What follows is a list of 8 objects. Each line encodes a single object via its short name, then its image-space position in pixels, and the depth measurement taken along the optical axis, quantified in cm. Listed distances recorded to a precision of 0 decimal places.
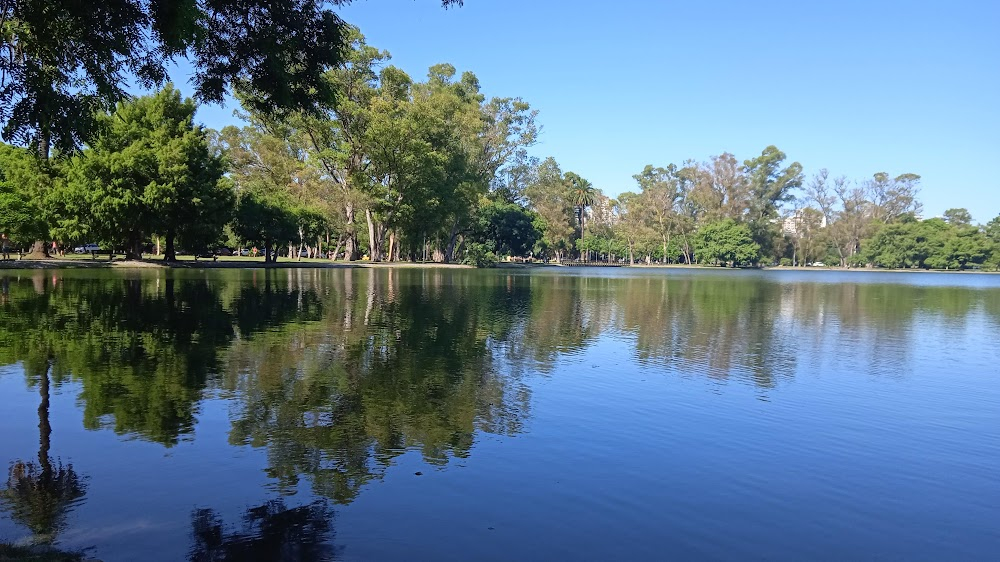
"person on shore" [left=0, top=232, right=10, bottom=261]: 5678
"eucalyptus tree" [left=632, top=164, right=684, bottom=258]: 13488
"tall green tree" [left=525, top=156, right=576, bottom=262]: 12525
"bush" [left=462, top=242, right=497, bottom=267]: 9025
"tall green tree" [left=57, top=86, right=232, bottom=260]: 5119
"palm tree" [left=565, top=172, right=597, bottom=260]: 14025
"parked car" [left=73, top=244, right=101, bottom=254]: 9322
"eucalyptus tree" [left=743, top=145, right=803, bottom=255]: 13712
